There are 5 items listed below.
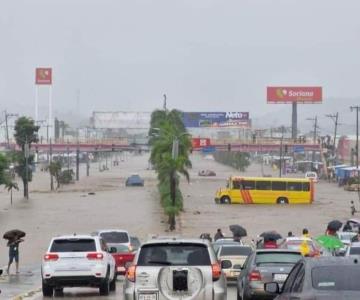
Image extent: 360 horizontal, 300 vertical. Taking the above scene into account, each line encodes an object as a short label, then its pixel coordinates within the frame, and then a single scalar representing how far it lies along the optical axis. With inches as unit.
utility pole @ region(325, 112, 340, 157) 7431.1
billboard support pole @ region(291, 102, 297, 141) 7664.9
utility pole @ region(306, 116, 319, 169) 6882.9
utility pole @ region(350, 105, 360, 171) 4908.5
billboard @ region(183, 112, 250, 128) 7057.1
